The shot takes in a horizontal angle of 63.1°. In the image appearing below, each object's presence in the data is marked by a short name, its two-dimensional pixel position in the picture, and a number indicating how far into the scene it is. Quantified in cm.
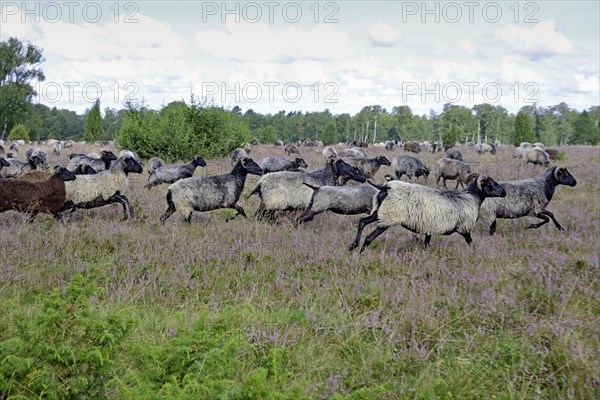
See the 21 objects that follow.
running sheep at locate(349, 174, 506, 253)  880
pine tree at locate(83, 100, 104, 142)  6781
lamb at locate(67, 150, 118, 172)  1753
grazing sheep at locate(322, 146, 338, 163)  2891
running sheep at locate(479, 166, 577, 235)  1121
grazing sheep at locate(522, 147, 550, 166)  2858
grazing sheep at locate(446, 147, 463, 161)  2506
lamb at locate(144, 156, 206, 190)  1724
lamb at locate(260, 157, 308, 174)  1877
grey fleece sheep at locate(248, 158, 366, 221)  1177
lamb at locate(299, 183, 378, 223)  1113
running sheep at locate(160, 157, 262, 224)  1122
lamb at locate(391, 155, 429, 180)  2100
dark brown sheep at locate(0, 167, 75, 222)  1021
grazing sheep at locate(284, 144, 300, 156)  3675
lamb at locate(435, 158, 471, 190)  1923
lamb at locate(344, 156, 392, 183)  1970
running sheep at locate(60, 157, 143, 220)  1145
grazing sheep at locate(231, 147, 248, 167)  2328
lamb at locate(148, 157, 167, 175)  1983
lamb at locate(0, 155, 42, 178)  1805
